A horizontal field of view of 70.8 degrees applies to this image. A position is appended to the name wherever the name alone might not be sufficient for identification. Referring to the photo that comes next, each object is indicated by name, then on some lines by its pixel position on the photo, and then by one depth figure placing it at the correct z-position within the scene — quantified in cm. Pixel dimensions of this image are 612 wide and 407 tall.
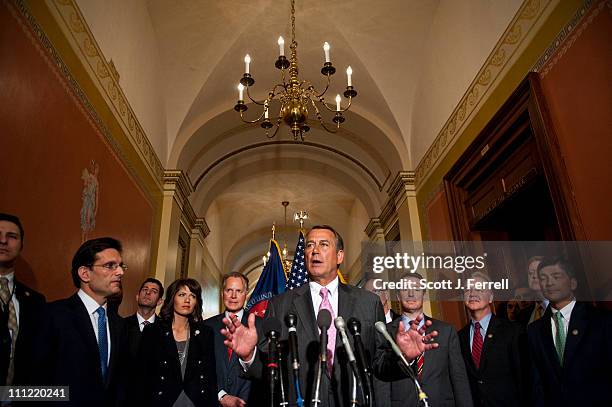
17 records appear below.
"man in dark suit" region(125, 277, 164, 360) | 374
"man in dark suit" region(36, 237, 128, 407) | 198
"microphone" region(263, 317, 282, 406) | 135
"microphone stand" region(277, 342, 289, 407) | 134
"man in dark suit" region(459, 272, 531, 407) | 271
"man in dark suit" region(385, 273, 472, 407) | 254
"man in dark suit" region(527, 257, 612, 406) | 221
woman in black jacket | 250
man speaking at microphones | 172
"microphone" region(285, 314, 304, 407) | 137
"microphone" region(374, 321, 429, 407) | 133
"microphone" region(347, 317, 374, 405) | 137
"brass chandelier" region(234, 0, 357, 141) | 413
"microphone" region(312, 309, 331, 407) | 127
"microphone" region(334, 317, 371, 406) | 131
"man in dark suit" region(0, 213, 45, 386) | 189
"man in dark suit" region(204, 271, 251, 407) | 275
